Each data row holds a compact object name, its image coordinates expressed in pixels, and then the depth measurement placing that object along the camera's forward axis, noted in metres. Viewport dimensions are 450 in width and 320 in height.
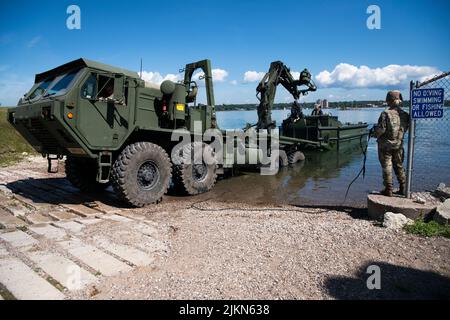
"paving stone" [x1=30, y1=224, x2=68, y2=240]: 4.47
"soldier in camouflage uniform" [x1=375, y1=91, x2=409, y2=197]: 5.34
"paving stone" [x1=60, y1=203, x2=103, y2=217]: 5.69
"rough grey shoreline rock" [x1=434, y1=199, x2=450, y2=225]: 4.38
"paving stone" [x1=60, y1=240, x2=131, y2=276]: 3.41
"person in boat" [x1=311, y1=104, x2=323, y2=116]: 16.80
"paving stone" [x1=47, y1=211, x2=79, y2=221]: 5.45
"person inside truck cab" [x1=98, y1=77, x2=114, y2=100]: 5.81
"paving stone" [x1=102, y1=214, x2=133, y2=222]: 5.33
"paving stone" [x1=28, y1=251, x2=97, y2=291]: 3.11
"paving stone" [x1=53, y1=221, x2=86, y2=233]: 4.79
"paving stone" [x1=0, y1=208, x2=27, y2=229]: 4.96
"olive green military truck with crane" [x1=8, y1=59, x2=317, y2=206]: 5.55
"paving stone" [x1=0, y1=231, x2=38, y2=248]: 4.17
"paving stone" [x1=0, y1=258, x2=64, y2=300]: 2.88
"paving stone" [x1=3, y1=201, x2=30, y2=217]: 5.61
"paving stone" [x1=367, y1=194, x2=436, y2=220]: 4.63
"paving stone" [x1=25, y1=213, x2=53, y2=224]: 5.22
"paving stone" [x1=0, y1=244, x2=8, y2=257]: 3.82
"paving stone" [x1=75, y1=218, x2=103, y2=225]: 5.17
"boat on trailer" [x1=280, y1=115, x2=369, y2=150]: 14.85
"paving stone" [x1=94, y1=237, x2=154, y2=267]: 3.62
